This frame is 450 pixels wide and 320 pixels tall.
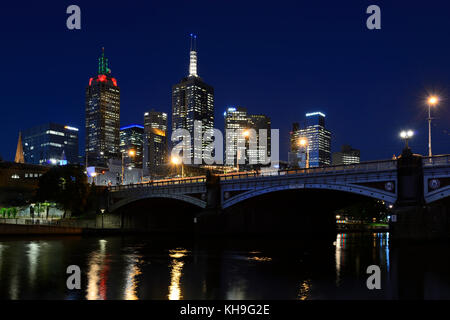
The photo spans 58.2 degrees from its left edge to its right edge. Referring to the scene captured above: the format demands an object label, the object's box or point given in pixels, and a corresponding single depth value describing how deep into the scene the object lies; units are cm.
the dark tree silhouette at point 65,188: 7681
